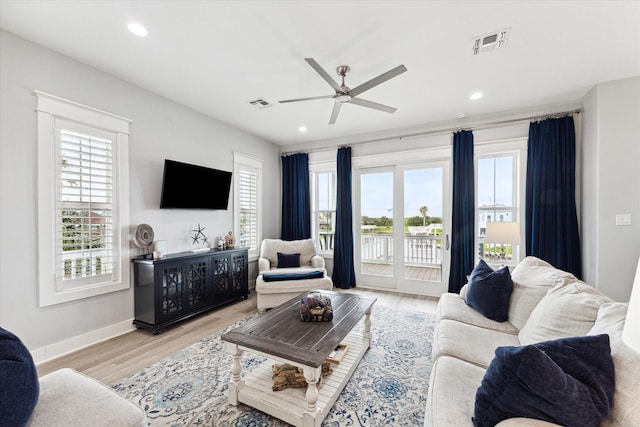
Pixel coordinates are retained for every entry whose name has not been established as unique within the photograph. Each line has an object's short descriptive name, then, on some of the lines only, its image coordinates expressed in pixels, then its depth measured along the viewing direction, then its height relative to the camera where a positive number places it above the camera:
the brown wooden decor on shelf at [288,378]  1.84 -1.17
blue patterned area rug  1.70 -1.32
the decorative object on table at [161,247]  3.09 -0.40
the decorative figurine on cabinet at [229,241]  4.09 -0.44
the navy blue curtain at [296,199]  5.20 +0.28
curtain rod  3.44 +1.29
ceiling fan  2.14 +1.13
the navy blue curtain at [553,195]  3.35 +0.24
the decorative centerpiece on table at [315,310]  2.12 -0.79
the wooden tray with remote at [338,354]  2.16 -1.21
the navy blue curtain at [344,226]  4.78 -0.25
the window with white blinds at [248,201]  4.50 +0.20
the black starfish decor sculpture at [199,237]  3.79 -0.35
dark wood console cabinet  2.90 -0.89
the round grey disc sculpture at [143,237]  2.97 -0.28
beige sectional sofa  0.95 -0.71
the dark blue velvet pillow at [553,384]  0.91 -0.62
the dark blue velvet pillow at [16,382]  0.95 -0.65
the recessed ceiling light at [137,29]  2.09 +1.49
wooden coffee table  1.58 -0.91
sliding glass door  4.28 -0.24
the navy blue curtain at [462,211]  3.89 +0.03
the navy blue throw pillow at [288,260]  4.17 -0.76
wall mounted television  3.33 +0.36
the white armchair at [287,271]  3.55 -0.85
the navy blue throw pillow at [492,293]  2.13 -0.68
